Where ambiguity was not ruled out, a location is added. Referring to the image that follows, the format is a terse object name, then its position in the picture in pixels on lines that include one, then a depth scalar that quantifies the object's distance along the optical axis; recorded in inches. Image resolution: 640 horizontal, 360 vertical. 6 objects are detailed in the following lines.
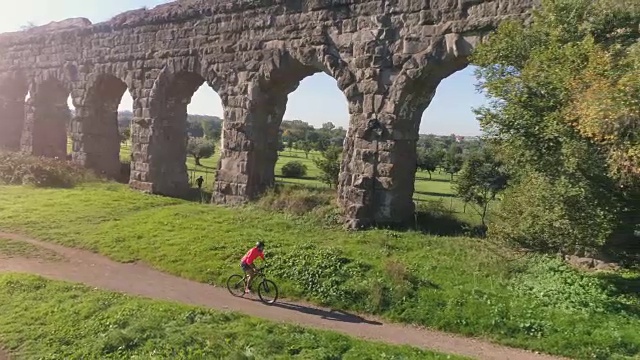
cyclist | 348.5
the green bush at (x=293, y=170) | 1312.9
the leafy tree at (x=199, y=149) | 1486.2
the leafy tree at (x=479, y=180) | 697.0
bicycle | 344.5
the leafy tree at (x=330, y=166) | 984.9
